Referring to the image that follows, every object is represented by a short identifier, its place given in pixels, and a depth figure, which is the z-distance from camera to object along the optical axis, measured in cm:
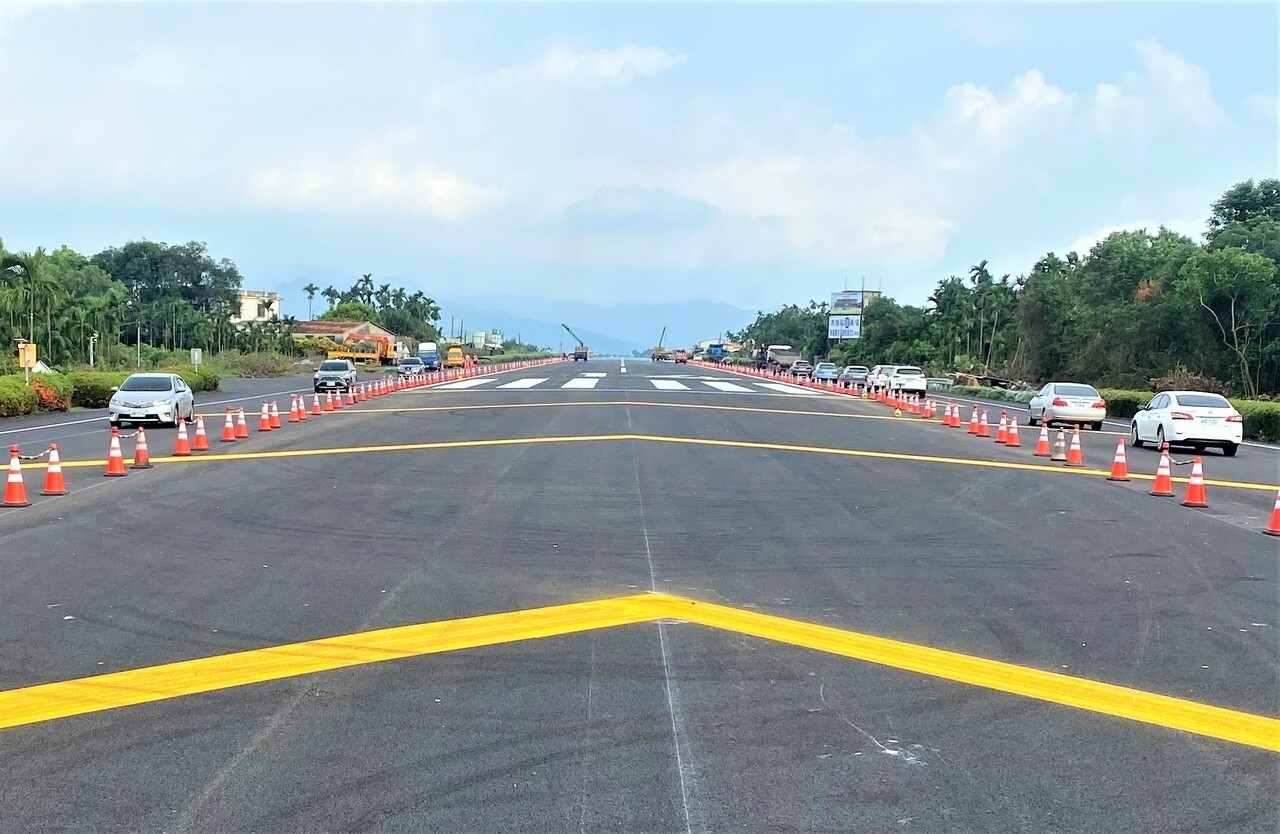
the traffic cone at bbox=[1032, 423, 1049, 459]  2083
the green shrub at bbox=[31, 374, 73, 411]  3238
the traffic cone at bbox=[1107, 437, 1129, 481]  1680
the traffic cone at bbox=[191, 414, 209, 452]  1959
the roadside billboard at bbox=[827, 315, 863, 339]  9769
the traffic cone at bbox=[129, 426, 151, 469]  1680
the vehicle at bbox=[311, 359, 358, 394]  4219
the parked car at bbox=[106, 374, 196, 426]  2452
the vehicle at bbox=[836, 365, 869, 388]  5588
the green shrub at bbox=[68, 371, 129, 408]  3544
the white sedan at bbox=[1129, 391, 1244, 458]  2200
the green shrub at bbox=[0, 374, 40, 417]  3033
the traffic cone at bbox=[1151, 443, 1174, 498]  1508
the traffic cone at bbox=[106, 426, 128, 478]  1578
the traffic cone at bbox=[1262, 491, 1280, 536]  1213
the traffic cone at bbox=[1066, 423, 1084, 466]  1903
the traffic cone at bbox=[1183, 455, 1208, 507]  1417
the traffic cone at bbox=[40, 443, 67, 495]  1386
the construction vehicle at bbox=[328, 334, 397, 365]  8644
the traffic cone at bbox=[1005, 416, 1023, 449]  2281
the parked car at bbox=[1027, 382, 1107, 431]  2944
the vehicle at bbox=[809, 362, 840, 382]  6242
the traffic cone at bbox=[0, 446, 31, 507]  1285
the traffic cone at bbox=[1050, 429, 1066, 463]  1959
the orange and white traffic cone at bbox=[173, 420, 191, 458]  1864
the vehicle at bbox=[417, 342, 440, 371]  7062
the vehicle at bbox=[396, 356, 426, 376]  6088
